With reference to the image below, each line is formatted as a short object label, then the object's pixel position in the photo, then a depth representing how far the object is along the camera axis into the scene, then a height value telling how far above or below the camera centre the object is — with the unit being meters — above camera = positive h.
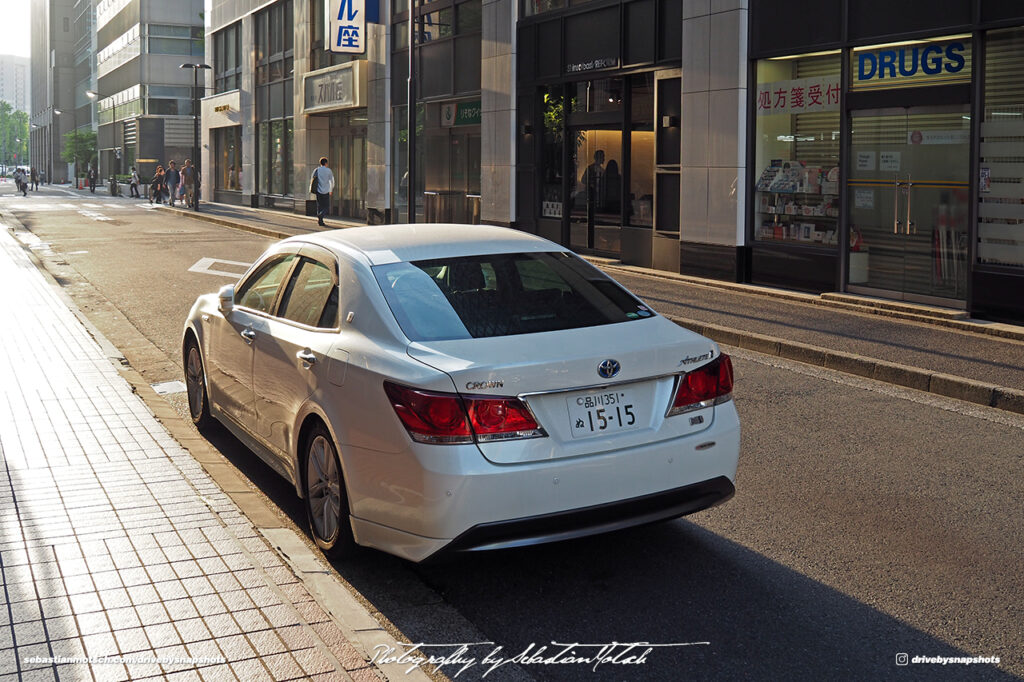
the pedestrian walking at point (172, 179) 51.47 +2.80
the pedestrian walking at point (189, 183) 48.72 +2.43
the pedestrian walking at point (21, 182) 76.46 +3.87
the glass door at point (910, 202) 13.46 +0.53
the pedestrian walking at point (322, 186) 33.62 +1.62
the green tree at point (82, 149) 106.31 +8.46
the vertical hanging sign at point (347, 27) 32.12 +6.02
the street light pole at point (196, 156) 45.50 +3.69
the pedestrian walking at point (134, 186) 70.06 +3.29
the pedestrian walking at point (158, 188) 54.70 +2.52
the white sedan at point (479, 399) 4.55 -0.66
